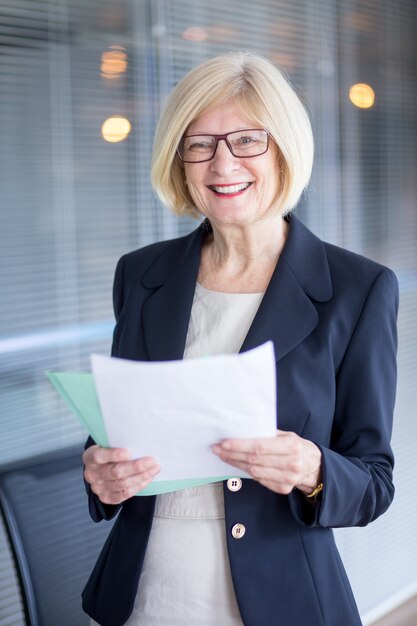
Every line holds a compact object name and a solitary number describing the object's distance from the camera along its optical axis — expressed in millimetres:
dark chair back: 1726
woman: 1374
